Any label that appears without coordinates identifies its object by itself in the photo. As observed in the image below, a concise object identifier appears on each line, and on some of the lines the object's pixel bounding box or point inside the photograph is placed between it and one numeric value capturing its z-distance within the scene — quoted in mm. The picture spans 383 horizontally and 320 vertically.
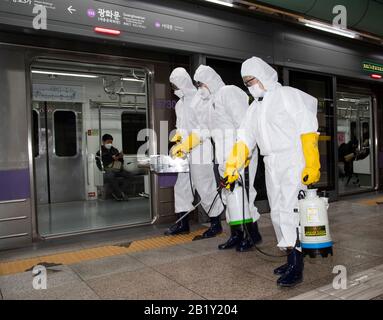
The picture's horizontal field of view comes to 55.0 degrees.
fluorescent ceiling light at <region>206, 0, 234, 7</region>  4264
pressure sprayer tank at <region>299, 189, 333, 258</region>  2539
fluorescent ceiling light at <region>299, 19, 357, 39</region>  5160
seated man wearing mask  6527
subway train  3664
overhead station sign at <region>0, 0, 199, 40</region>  3348
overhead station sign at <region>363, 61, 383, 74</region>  6637
